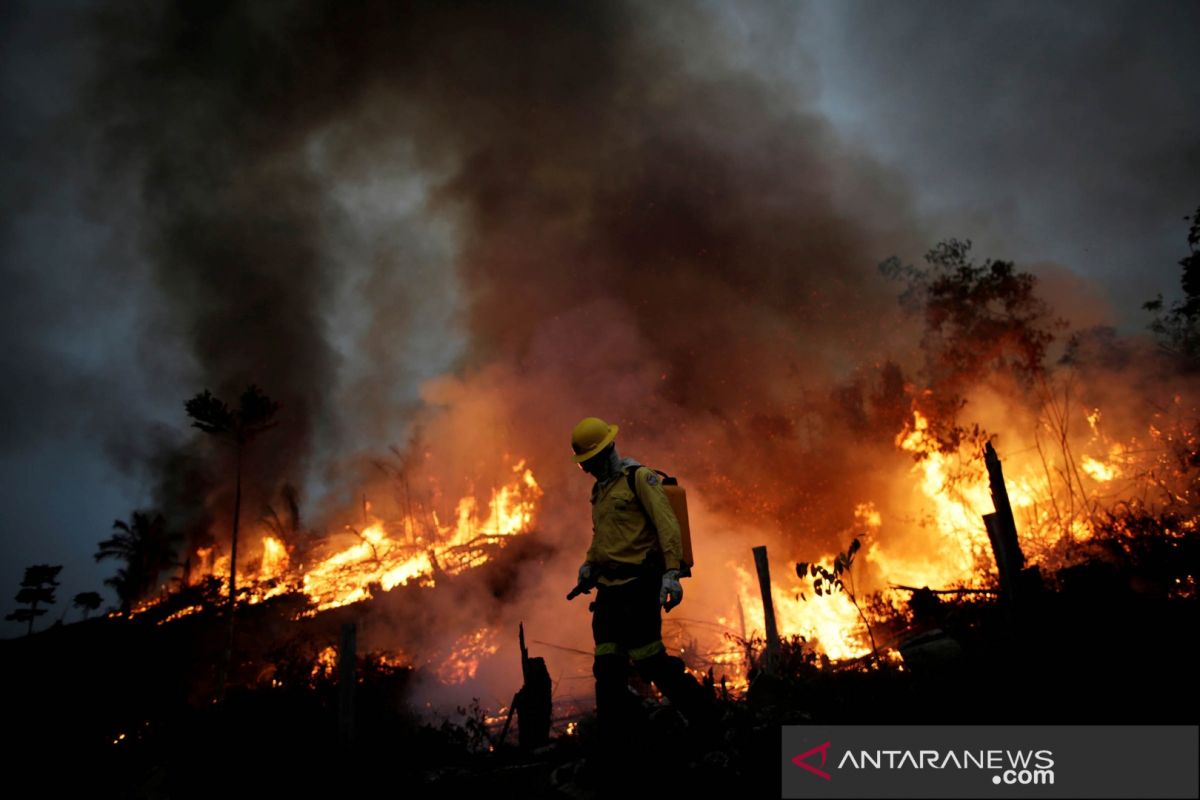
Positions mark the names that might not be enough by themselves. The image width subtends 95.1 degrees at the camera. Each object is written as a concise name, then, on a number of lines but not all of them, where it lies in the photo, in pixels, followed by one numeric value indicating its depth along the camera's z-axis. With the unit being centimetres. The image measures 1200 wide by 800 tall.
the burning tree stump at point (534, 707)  688
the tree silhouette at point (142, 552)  4881
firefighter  390
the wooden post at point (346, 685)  679
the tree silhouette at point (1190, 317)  1208
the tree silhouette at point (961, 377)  2339
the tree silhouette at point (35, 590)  3359
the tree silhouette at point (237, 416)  2456
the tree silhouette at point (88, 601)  3994
